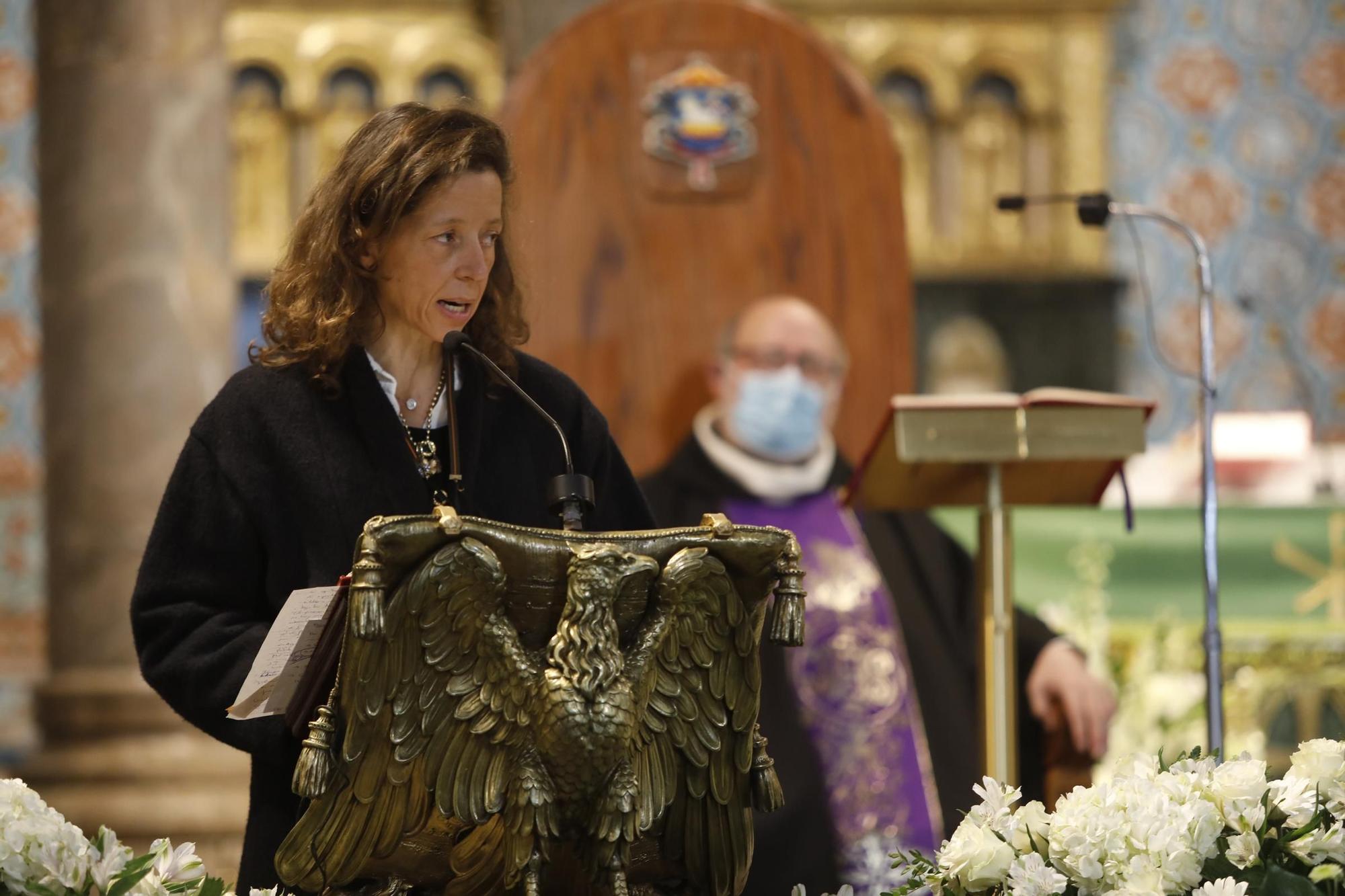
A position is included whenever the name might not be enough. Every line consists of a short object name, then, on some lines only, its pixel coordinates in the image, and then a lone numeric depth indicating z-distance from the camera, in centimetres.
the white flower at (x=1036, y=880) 700
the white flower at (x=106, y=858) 688
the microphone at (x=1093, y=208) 914
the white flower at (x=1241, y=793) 705
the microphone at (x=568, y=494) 734
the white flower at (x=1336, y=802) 707
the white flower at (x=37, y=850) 678
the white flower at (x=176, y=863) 712
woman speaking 819
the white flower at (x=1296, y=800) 700
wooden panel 1000
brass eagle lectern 678
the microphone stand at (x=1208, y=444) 904
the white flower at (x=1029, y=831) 729
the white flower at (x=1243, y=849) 700
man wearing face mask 977
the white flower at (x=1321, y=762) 721
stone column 1020
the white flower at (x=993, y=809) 732
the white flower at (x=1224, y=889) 655
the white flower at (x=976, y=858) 716
